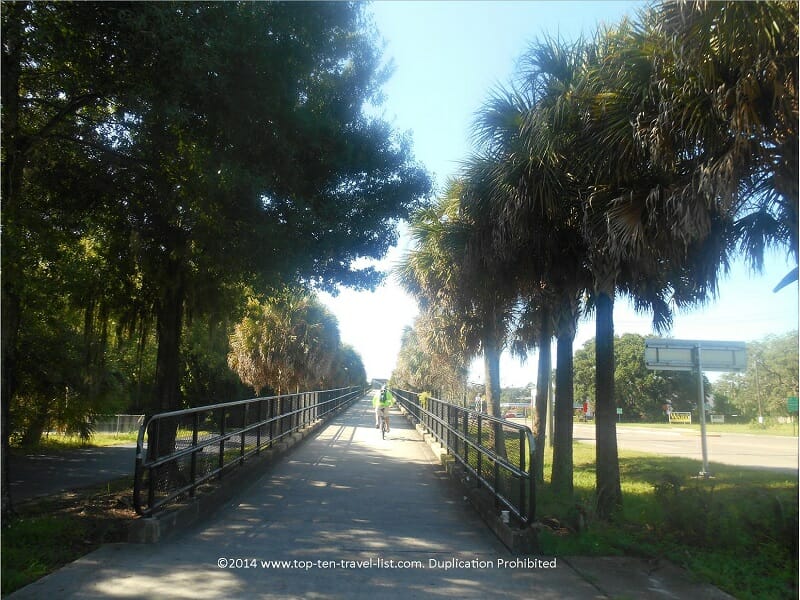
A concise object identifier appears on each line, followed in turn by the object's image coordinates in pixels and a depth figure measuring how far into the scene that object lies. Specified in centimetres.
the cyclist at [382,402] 2003
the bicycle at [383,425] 1981
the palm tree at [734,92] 532
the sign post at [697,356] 1325
